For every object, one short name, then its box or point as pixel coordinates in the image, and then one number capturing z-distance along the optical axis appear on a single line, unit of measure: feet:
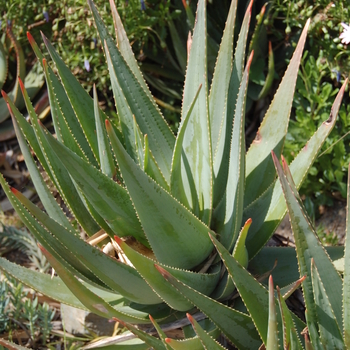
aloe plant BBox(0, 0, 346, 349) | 6.09
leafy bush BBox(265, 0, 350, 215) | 8.88
